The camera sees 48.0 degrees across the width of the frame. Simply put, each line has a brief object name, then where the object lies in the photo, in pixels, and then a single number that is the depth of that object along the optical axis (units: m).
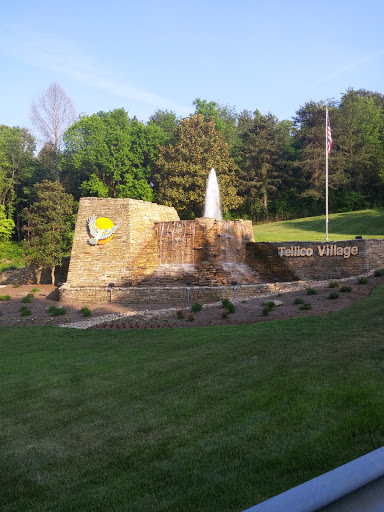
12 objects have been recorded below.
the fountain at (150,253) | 19.36
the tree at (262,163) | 41.59
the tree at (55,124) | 39.41
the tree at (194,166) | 33.16
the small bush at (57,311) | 15.28
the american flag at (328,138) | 23.24
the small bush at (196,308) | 13.70
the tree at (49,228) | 25.45
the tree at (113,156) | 39.62
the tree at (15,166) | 44.65
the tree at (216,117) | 46.72
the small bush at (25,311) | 15.34
